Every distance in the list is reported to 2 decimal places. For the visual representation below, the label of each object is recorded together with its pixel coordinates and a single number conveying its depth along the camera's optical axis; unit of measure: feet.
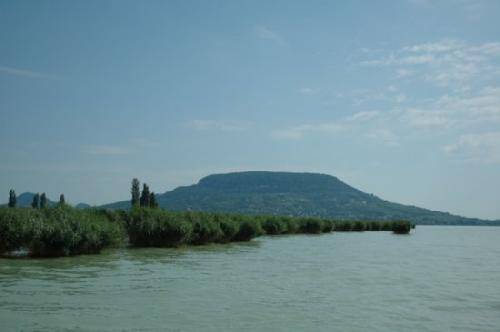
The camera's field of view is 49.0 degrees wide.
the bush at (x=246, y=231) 204.23
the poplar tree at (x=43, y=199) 380.91
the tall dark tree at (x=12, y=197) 351.60
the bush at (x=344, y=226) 409.45
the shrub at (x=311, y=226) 343.67
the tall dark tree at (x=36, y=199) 370.53
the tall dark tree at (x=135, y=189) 329.93
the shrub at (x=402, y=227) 347.97
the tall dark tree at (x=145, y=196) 325.83
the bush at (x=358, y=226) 416.73
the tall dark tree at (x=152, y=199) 326.55
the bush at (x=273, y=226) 299.17
